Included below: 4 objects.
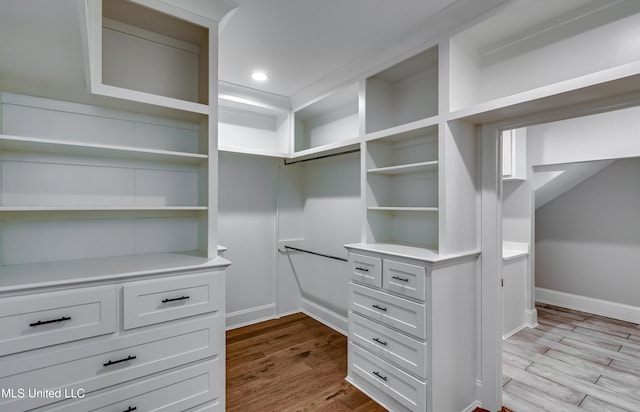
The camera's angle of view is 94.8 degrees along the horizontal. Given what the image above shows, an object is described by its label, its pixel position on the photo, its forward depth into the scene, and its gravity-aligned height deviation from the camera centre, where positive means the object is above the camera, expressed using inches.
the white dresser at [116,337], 51.1 -26.0
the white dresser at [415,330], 71.2 -32.6
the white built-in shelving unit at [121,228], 54.0 -5.8
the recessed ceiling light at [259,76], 106.2 +47.9
